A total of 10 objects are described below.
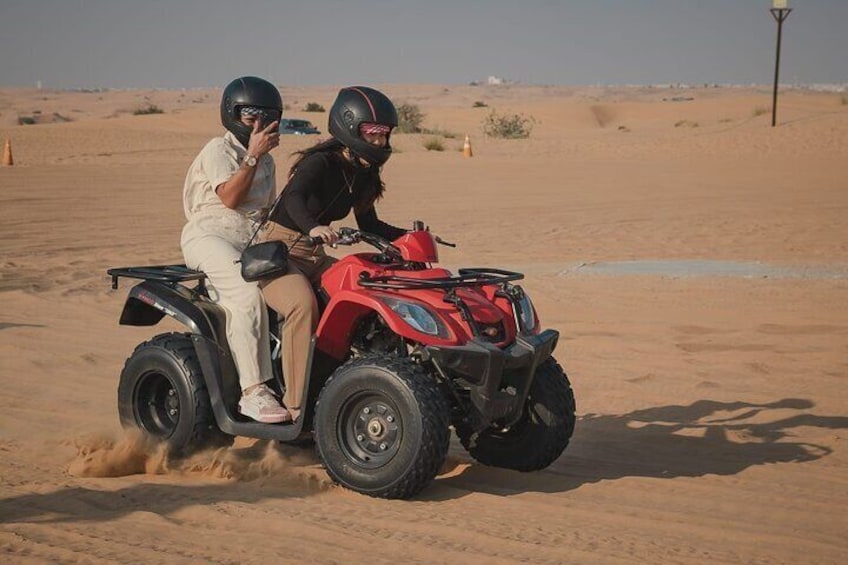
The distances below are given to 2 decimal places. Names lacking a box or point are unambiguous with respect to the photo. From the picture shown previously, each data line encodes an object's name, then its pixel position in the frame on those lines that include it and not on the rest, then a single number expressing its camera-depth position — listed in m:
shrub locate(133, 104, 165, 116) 69.68
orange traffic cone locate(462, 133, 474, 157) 36.72
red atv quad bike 5.60
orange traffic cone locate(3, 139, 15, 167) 30.03
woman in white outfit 6.21
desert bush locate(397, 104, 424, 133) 48.50
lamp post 43.78
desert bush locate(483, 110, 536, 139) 50.34
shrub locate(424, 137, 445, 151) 39.88
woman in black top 6.02
